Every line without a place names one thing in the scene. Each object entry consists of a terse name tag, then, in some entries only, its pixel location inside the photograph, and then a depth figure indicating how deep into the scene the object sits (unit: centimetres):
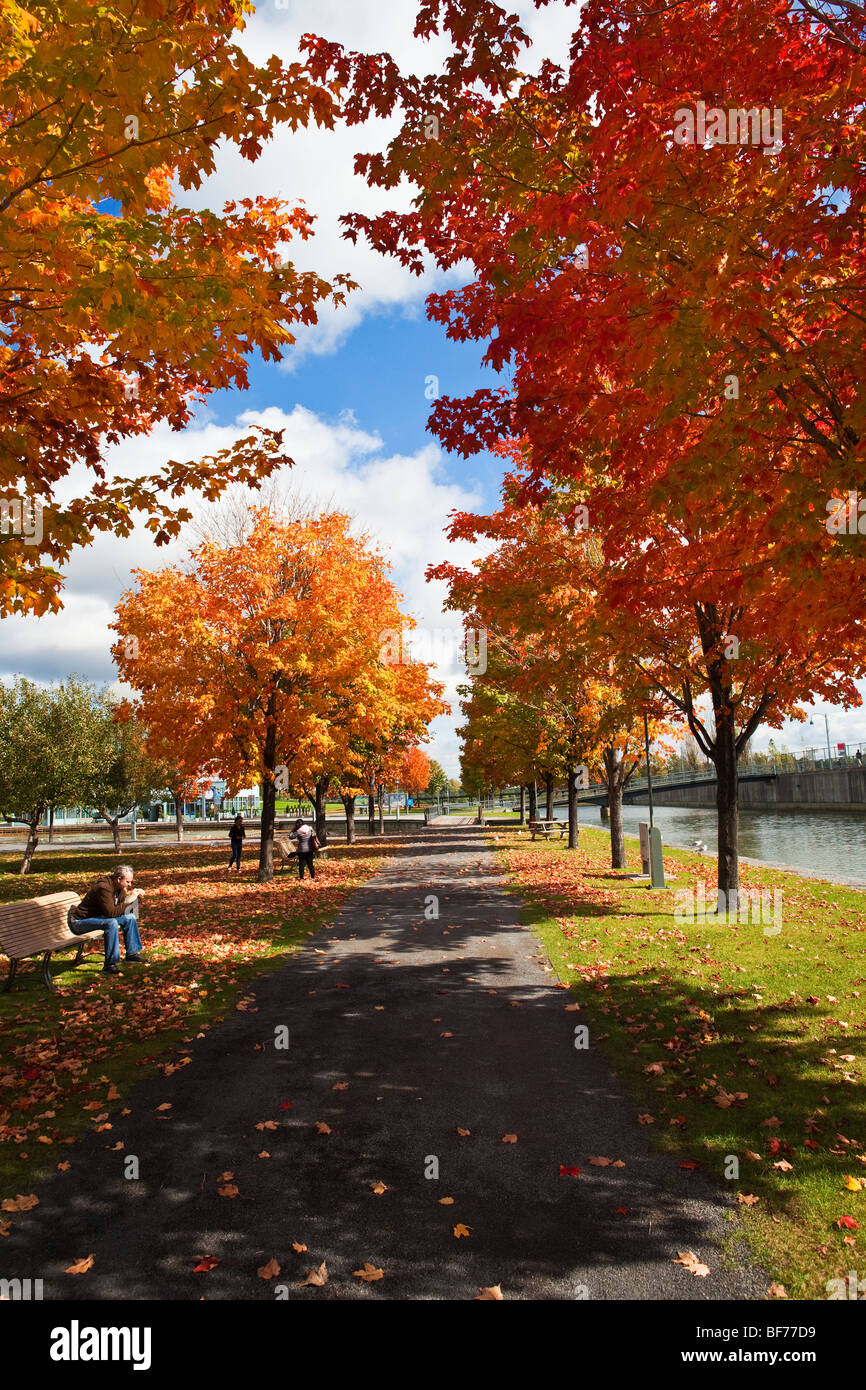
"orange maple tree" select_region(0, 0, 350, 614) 441
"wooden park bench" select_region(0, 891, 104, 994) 841
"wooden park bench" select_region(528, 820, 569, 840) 3662
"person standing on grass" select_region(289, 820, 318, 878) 1909
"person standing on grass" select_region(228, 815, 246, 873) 2322
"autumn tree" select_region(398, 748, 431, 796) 5927
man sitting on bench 945
